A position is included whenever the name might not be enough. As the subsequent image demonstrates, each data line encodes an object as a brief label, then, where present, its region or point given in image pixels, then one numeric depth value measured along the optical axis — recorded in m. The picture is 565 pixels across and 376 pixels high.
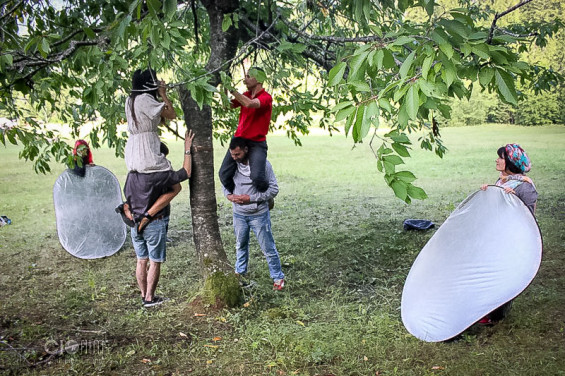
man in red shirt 3.86
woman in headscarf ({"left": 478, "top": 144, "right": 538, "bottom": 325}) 3.37
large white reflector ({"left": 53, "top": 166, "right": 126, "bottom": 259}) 5.32
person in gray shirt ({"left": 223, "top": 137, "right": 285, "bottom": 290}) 3.96
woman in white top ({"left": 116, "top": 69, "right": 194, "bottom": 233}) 3.49
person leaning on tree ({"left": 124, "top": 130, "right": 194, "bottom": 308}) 3.64
